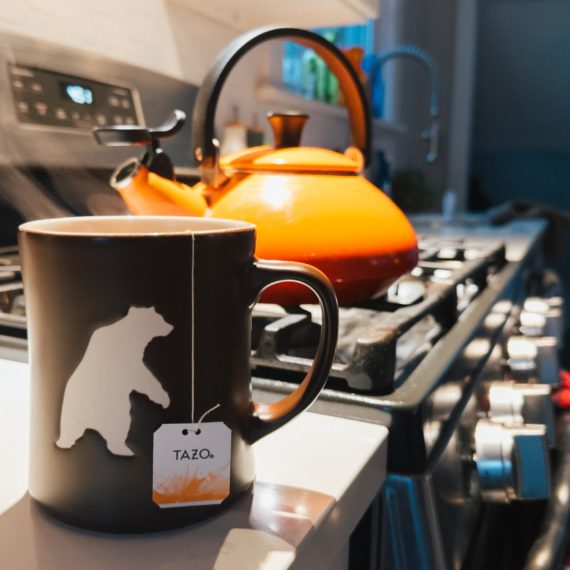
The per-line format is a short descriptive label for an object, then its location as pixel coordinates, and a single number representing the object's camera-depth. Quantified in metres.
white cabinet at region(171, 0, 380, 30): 1.32
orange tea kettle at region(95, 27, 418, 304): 0.55
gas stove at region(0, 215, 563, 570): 0.38
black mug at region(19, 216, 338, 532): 0.27
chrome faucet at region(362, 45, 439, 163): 1.93
